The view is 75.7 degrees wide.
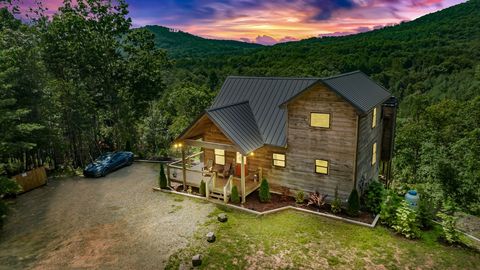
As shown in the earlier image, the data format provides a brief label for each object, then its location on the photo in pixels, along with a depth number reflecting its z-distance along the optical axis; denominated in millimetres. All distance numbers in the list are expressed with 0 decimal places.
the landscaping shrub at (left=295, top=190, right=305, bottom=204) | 16781
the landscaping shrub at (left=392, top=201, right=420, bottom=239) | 13606
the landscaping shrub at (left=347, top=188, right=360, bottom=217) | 15227
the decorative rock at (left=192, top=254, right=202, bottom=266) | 11375
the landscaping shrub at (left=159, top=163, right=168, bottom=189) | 18795
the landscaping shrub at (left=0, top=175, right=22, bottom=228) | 14227
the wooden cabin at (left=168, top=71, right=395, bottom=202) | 15719
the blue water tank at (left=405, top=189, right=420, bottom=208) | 15766
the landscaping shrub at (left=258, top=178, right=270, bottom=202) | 16755
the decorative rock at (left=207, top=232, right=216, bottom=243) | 12887
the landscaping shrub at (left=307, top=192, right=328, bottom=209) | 16188
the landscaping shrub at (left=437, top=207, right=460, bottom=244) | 13203
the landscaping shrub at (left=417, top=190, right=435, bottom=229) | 14469
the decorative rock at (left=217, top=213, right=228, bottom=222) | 14695
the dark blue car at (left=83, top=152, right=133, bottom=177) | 21764
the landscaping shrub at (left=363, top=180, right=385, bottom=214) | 16075
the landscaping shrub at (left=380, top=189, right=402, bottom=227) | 14617
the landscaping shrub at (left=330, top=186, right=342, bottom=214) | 15766
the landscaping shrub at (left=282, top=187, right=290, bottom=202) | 17573
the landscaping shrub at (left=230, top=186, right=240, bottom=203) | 16672
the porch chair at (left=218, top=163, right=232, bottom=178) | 18922
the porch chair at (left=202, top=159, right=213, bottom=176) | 19475
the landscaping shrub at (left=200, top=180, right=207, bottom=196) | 17672
